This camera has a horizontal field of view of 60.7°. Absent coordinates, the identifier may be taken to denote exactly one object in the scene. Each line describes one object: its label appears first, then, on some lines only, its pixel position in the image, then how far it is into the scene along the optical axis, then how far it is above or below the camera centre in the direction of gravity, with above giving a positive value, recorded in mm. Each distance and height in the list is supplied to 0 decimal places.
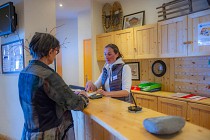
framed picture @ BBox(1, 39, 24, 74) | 2672 +151
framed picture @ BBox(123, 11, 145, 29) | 3615 +952
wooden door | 5148 +129
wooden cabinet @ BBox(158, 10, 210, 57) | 2494 +448
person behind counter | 1912 -139
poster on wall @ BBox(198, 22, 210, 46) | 2408 +424
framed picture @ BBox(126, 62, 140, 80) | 3829 -104
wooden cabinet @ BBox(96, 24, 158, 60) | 3170 +482
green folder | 3307 -400
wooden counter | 894 -349
